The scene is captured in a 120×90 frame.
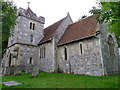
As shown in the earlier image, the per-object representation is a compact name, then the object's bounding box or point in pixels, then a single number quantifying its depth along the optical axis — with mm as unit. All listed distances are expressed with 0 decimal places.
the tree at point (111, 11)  6547
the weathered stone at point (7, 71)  14992
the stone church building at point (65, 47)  12281
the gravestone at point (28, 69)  17100
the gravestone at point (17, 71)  13159
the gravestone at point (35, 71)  11344
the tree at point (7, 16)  9073
